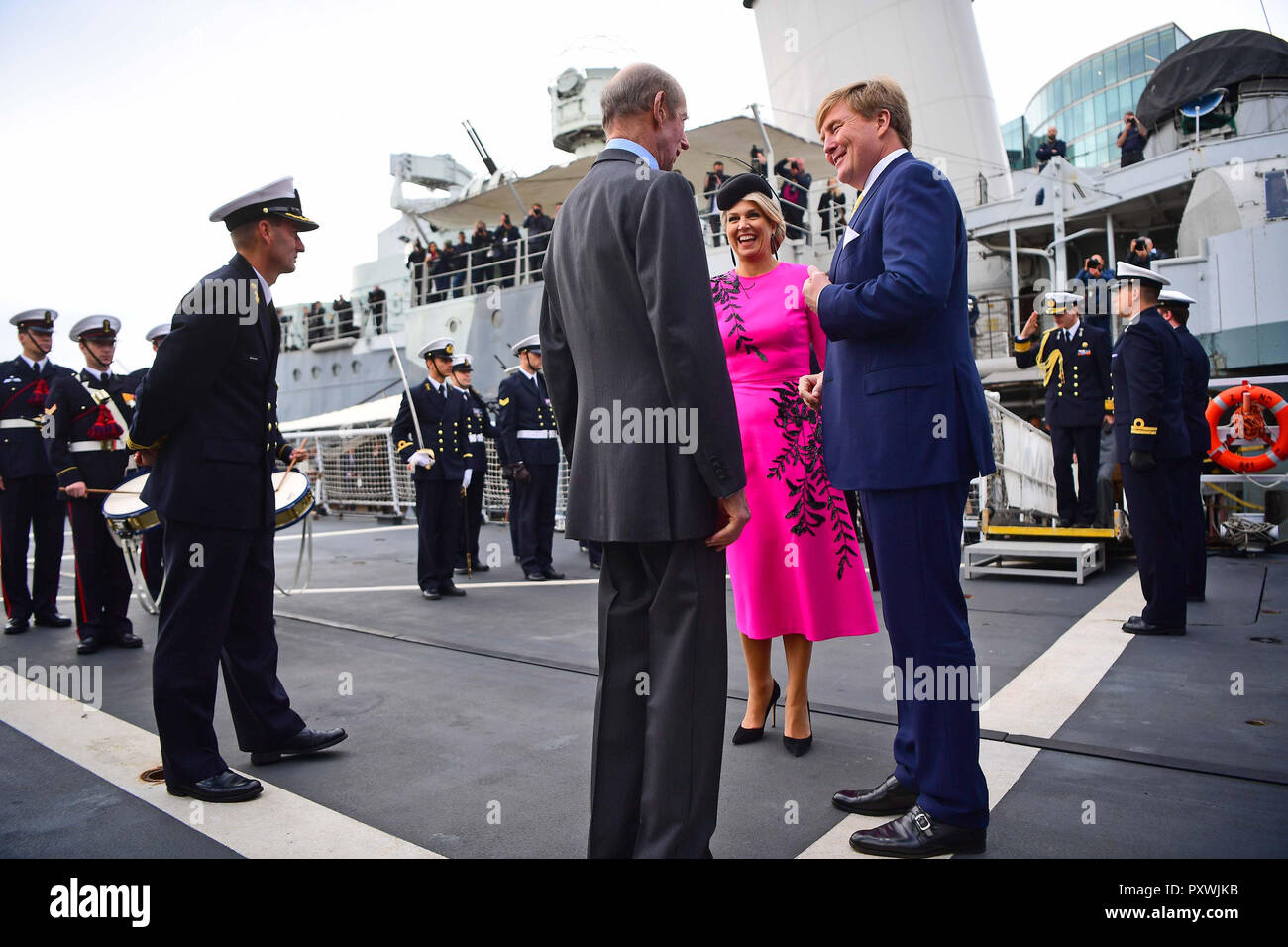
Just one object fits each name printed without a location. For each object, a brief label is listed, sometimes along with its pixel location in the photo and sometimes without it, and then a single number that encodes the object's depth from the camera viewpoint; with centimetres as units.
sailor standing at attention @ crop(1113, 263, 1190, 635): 456
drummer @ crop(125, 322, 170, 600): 615
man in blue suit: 208
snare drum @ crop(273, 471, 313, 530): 380
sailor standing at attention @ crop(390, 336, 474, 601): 642
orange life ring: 666
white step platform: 590
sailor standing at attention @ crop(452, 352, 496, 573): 806
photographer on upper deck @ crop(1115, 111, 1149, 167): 1443
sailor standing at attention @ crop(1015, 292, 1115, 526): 712
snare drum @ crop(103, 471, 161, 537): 441
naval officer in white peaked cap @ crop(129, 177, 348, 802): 259
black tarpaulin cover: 1609
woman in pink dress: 296
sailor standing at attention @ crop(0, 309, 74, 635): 555
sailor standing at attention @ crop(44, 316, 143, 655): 493
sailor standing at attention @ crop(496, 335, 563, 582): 735
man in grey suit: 185
